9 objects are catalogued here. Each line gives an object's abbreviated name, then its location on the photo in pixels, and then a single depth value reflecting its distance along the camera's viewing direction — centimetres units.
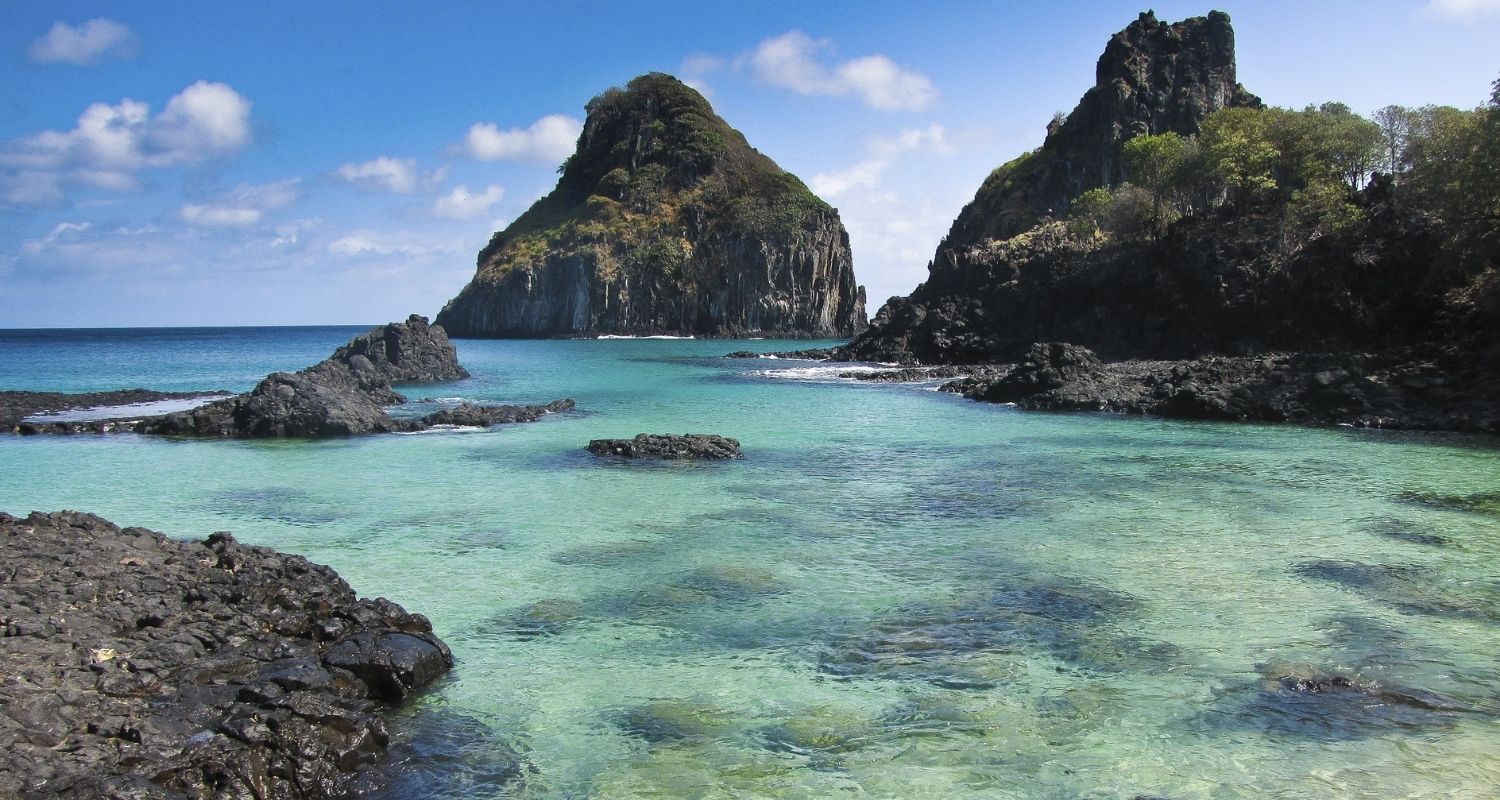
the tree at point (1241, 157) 5925
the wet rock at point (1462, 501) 1866
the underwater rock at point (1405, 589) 1230
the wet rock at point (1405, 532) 1606
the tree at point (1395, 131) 6059
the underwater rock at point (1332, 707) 895
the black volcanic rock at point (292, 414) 3005
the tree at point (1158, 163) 6469
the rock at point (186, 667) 751
